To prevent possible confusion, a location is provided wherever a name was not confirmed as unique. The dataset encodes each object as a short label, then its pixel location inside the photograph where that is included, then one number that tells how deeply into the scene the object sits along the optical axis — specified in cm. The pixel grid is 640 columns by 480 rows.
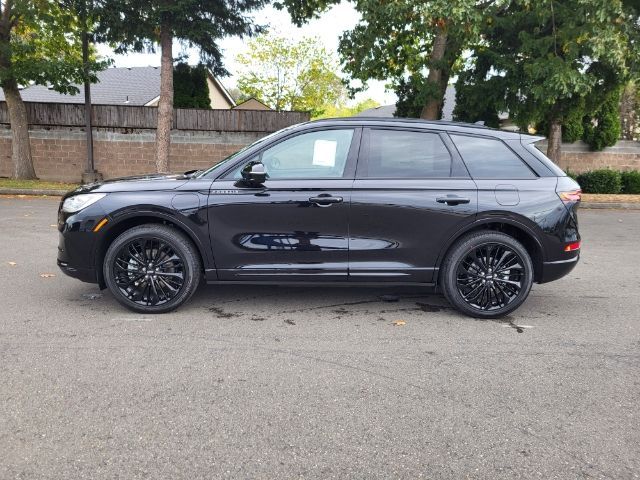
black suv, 446
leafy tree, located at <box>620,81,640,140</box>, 2706
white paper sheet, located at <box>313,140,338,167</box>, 459
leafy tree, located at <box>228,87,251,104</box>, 8156
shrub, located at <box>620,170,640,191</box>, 1706
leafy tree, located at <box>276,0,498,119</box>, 1082
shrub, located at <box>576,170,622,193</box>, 1675
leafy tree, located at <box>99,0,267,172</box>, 1452
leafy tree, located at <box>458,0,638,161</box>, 1137
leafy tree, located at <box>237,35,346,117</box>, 4191
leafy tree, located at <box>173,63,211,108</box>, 1816
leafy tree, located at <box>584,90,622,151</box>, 1786
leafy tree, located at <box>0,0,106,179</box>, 1503
